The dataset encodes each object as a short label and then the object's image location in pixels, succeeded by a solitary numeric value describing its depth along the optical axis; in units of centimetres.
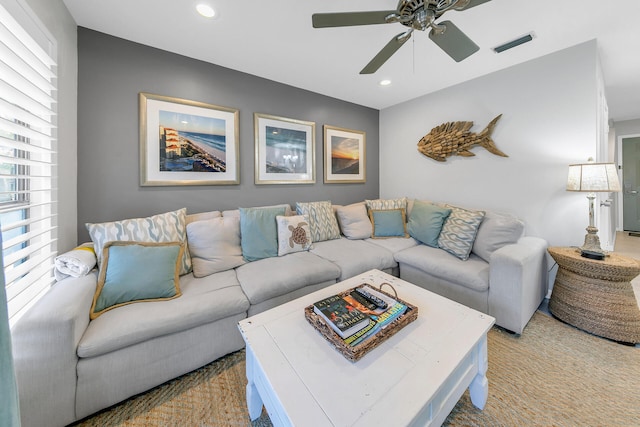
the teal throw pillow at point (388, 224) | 289
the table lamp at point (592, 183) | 177
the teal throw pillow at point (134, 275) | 139
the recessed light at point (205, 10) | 162
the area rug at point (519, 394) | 120
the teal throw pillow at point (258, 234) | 212
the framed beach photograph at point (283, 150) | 269
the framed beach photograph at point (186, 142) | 209
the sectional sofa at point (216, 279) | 110
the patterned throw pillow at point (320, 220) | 271
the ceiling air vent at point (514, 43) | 194
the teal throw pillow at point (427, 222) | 256
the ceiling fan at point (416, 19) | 121
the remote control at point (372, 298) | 125
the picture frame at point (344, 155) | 328
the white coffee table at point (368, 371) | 78
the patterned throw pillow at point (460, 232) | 226
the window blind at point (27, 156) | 113
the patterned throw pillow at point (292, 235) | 228
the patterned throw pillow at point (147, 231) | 160
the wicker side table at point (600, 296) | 167
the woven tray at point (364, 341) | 97
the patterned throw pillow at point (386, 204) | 307
